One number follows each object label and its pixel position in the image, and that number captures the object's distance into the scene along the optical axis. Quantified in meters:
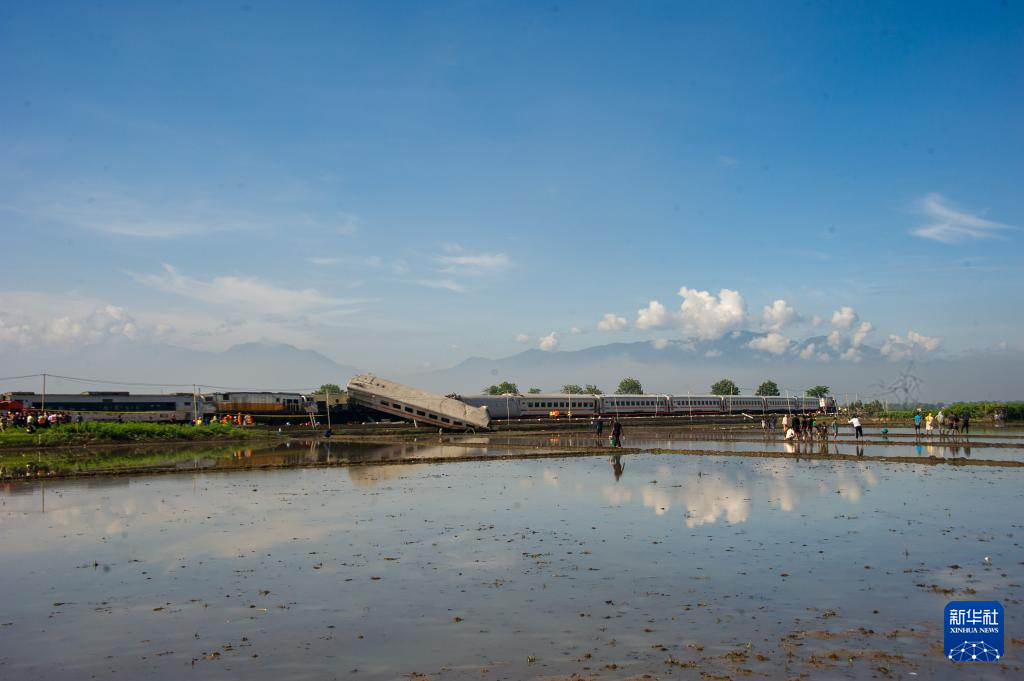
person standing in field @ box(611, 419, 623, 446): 50.25
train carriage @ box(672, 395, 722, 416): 115.75
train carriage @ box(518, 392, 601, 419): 103.06
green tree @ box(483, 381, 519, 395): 189.62
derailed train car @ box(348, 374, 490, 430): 79.81
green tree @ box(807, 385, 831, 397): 192.75
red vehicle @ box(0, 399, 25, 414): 72.69
